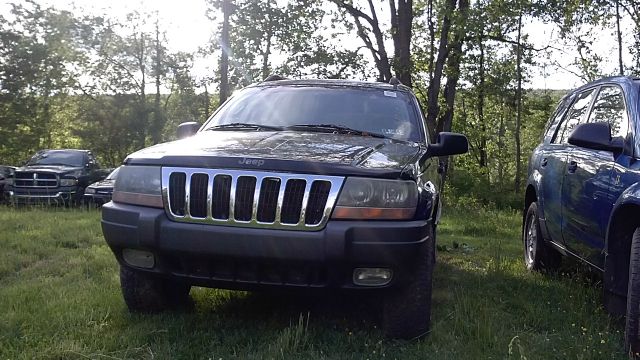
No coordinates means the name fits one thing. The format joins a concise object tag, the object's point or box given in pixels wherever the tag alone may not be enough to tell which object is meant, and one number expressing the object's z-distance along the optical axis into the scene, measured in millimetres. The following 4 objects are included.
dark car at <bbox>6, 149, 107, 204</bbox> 13734
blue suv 3309
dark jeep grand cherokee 2939
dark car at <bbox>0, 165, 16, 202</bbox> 15341
